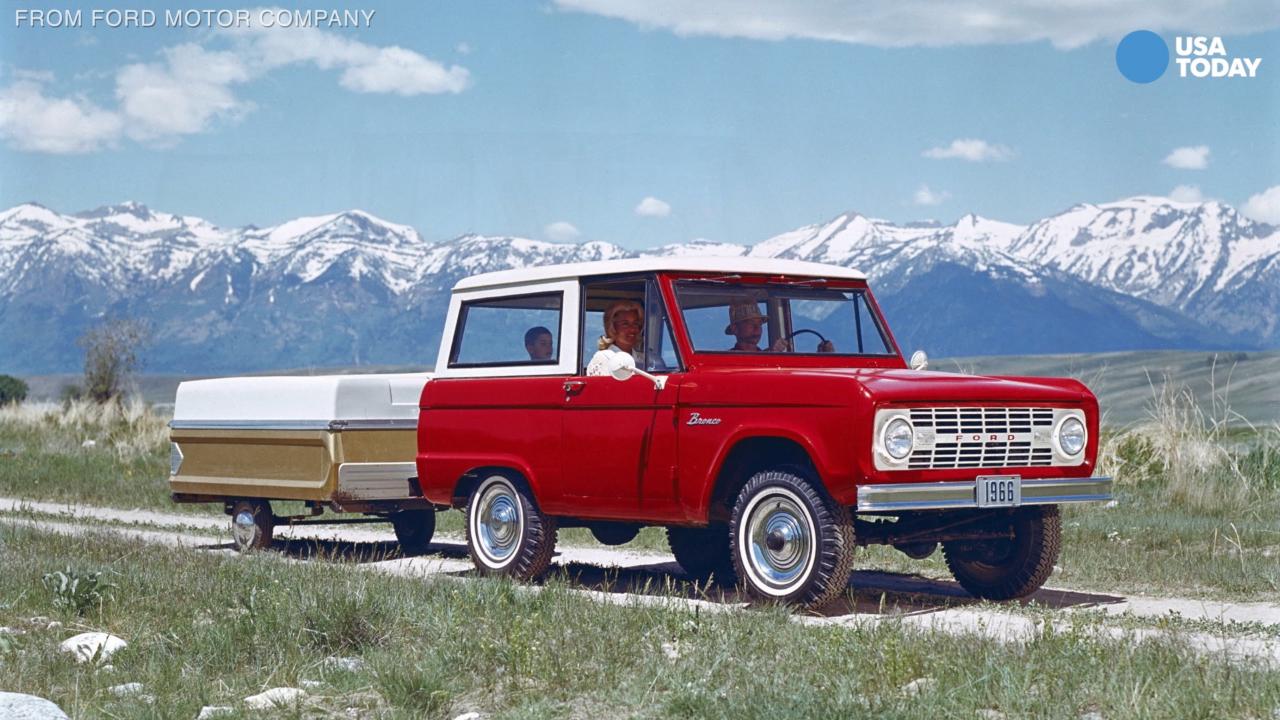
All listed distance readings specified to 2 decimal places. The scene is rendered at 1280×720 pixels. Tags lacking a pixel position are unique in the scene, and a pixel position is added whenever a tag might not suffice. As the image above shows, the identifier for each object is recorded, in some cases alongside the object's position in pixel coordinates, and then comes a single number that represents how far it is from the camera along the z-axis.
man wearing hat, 11.29
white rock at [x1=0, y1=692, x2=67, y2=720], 6.96
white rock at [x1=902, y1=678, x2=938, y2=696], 7.11
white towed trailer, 13.84
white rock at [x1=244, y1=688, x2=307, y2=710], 7.61
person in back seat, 11.91
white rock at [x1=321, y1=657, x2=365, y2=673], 8.25
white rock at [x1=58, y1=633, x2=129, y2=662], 8.84
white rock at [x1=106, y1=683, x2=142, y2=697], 7.99
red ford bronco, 9.73
